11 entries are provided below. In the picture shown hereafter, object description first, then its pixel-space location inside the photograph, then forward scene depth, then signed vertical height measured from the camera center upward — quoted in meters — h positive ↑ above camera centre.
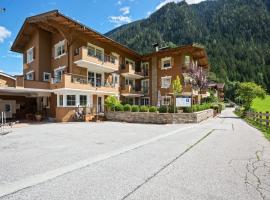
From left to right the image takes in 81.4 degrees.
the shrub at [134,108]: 15.61 -0.50
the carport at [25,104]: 17.44 +0.08
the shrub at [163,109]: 14.66 -0.54
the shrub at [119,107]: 16.40 -0.35
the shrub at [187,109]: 14.34 -0.59
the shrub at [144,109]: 15.32 -0.54
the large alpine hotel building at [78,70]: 15.86 +4.28
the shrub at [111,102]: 16.93 +0.19
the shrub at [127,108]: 15.99 -0.45
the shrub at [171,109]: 14.55 -0.54
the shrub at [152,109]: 15.03 -0.54
